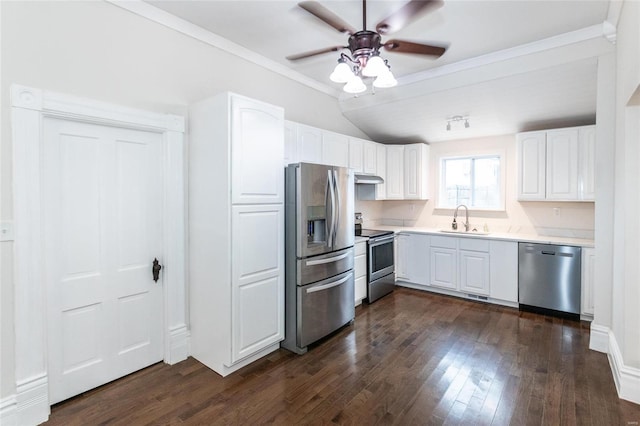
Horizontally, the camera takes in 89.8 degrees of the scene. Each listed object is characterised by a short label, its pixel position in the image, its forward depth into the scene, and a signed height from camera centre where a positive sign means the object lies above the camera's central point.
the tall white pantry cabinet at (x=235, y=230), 2.67 -0.21
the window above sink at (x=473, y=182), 4.98 +0.40
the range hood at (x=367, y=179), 4.51 +0.40
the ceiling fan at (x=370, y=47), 1.88 +1.13
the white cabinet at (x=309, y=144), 3.75 +0.76
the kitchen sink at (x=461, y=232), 4.68 -0.39
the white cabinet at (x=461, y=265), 4.27 -0.85
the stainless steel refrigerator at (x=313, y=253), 3.10 -0.47
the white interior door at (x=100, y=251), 2.30 -0.35
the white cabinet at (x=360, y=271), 4.23 -0.87
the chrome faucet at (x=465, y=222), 5.16 -0.26
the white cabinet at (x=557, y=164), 3.93 +0.54
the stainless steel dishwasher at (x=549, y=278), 3.79 -0.88
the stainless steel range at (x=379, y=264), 4.46 -0.84
